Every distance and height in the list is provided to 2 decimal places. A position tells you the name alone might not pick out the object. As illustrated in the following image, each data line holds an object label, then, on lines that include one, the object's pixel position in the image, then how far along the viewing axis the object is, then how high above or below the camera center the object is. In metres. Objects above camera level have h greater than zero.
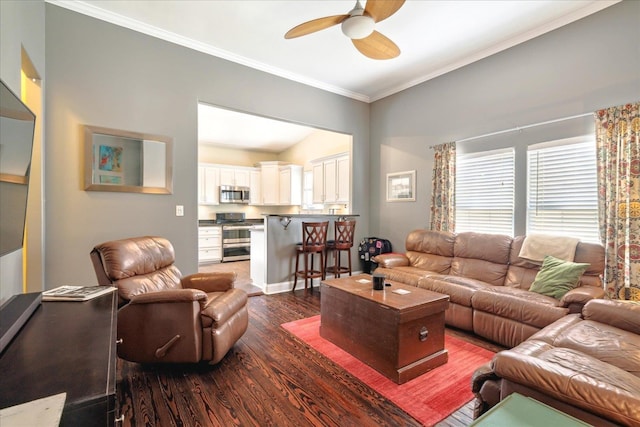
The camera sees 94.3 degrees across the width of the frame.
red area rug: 1.87 -1.24
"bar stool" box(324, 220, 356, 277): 4.61 -0.47
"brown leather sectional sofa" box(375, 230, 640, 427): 1.18 -0.76
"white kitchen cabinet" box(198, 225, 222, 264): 6.97 -0.78
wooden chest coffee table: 2.15 -0.92
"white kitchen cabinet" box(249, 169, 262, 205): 8.12 +0.66
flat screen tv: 1.19 +0.12
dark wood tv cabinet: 0.77 -0.49
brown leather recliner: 2.13 -0.78
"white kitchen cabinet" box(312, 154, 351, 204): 6.43 +0.71
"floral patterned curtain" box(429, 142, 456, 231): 4.23 +0.32
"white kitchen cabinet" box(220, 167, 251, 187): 7.67 +0.91
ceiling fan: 2.38 +1.63
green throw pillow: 2.73 -0.63
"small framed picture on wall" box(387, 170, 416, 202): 4.81 +0.41
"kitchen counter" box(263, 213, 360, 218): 4.46 -0.08
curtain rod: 3.16 +1.00
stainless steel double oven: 7.27 -0.67
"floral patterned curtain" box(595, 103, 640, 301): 2.72 +0.13
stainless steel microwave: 7.53 +0.44
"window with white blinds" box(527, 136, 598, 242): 3.11 +0.24
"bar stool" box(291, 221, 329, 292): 4.40 -0.50
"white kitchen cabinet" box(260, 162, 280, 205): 8.16 +0.82
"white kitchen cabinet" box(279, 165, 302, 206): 7.80 +0.69
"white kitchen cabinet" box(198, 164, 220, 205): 7.31 +0.66
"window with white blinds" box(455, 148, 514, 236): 3.78 +0.26
